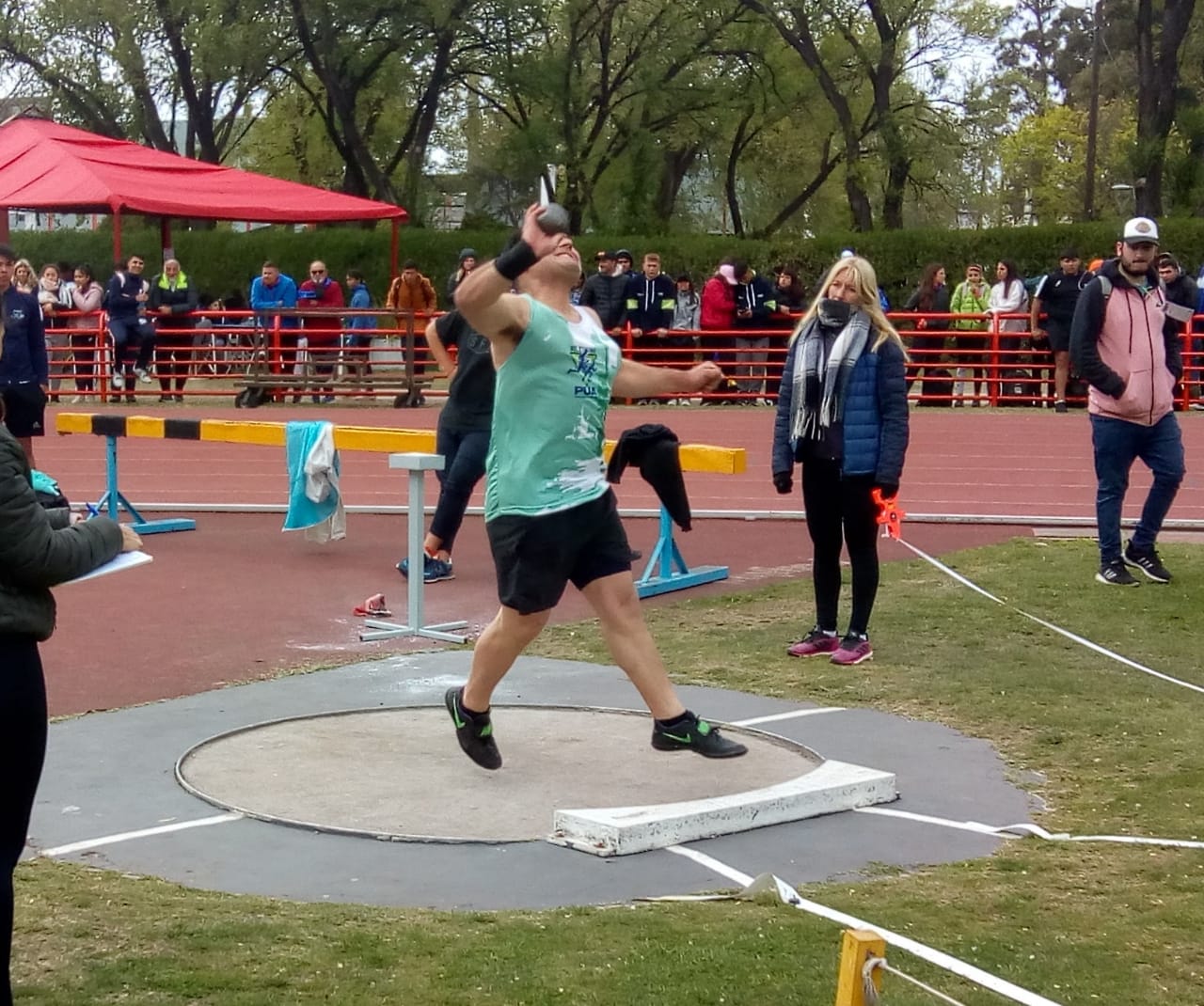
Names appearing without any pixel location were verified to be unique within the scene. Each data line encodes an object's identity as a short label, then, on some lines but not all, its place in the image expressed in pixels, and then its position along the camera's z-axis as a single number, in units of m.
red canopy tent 26.08
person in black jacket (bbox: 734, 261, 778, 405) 23.66
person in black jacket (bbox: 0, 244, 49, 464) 11.53
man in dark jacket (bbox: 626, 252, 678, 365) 23.78
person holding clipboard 3.57
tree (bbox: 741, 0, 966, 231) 39.62
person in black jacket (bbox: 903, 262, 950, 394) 24.28
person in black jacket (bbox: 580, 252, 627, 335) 23.27
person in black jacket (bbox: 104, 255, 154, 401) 24.11
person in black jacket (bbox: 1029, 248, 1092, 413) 22.23
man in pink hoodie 9.80
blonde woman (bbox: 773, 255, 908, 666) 7.91
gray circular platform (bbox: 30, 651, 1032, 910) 4.96
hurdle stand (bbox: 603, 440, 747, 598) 9.89
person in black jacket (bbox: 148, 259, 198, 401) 25.20
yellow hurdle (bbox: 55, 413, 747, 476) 9.95
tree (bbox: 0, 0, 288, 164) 38.31
